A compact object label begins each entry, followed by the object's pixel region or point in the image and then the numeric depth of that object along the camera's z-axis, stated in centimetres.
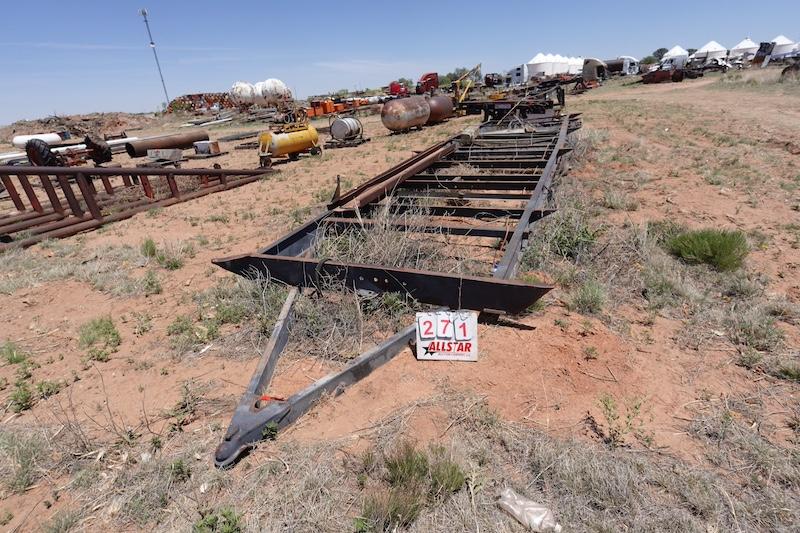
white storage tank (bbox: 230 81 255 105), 3547
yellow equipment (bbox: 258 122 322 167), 1147
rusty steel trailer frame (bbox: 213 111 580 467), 207
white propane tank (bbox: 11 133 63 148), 1560
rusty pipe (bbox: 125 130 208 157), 1309
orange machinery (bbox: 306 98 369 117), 2403
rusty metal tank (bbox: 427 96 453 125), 1662
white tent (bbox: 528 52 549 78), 5191
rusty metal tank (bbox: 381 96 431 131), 1481
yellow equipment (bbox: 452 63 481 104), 1922
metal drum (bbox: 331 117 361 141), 1451
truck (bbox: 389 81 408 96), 2848
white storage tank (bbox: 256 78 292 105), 3503
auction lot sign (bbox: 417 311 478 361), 252
